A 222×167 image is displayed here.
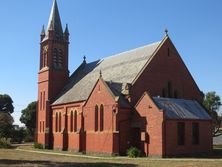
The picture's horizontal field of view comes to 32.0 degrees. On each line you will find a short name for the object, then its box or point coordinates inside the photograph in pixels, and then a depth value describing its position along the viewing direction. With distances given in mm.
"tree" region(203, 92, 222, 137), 75812
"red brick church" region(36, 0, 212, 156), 41906
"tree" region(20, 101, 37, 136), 104125
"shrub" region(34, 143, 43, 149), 63153
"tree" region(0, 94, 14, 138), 93175
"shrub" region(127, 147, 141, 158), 41078
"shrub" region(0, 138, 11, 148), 63625
